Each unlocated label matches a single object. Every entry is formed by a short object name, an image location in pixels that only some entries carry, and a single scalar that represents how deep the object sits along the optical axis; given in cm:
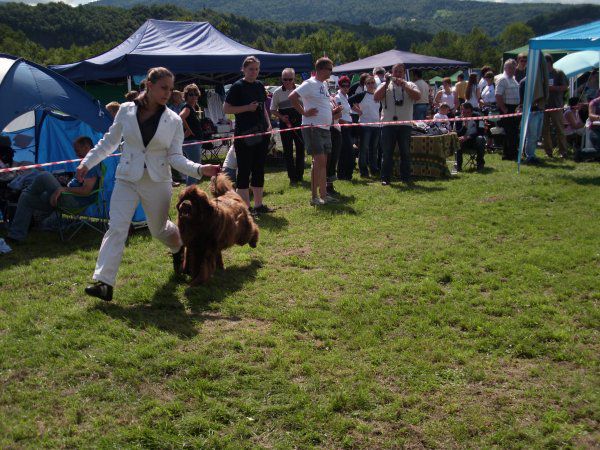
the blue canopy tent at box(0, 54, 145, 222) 780
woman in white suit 504
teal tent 1004
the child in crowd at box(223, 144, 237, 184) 916
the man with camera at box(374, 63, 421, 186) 987
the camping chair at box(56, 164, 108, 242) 754
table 1095
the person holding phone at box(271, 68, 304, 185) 1059
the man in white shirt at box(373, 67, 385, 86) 1269
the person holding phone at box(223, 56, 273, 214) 789
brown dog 531
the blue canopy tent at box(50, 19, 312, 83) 1324
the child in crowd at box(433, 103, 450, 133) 1252
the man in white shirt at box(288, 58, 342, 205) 856
